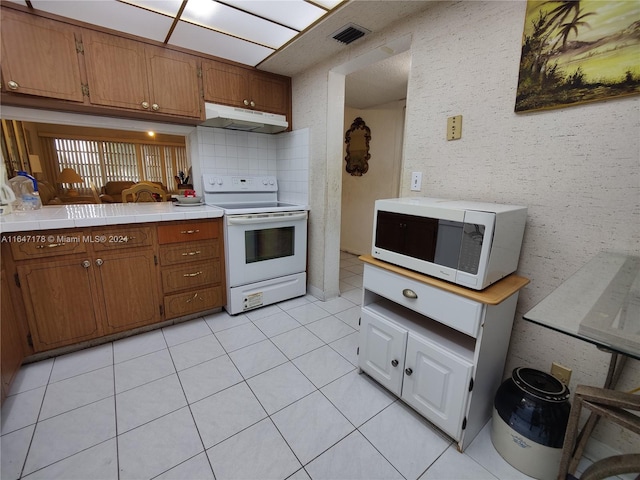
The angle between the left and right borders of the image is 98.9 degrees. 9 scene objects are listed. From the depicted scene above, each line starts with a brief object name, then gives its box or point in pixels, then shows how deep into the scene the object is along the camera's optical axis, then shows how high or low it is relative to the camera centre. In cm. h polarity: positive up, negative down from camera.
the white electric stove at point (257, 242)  227 -54
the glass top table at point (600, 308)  58 -31
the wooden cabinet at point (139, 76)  189 +75
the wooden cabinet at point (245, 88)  234 +83
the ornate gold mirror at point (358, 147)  403 +51
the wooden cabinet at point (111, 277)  165 -67
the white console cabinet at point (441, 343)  115 -75
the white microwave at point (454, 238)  109 -24
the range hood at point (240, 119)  226 +51
